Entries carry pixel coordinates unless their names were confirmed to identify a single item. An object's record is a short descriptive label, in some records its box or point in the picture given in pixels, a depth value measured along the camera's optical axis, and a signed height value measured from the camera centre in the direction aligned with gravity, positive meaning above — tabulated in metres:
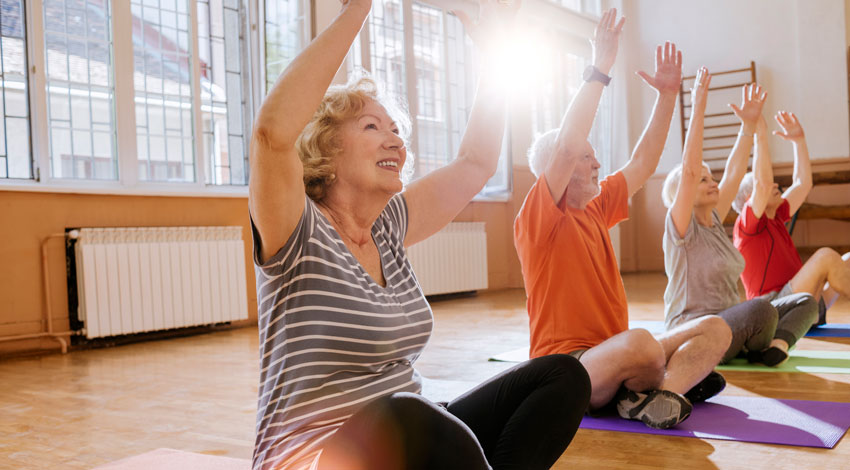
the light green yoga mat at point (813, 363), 2.90 -0.67
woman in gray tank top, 2.88 -0.29
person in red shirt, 3.65 -0.28
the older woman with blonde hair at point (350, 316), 0.97 -0.15
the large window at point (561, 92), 7.88 +1.31
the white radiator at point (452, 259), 6.34 -0.41
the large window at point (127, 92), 4.20 +0.84
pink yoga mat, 1.91 -0.64
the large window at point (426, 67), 6.25 +1.32
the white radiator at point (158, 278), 4.34 -0.35
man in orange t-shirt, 1.96 -0.21
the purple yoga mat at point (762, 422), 1.94 -0.63
